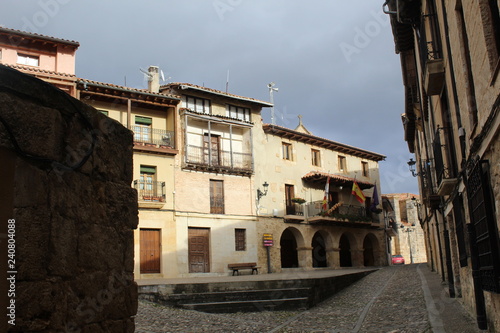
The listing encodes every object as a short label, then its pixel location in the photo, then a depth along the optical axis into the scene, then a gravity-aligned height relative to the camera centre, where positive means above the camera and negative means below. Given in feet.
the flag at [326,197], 106.83 +12.17
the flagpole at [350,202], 114.74 +12.07
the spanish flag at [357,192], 108.63 +13.22
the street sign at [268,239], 94.99 +3.45
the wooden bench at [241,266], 84.12 -1.15
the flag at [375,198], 118.11 +12.73
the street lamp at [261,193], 96.84 +12.50
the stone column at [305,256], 103.40 +0.02
